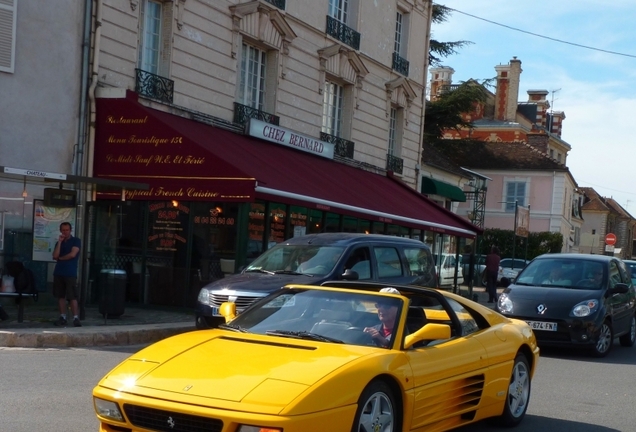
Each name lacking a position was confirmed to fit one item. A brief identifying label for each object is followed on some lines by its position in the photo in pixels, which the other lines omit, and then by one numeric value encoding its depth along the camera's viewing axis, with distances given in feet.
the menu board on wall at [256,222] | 60.13
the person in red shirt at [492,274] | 90.79
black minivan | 41.52
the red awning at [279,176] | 54.75
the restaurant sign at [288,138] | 69.10
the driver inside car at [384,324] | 21.35
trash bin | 46.57
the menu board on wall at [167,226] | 57.41
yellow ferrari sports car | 17.58
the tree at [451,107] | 128.57
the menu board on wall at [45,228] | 49.49
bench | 43.56
